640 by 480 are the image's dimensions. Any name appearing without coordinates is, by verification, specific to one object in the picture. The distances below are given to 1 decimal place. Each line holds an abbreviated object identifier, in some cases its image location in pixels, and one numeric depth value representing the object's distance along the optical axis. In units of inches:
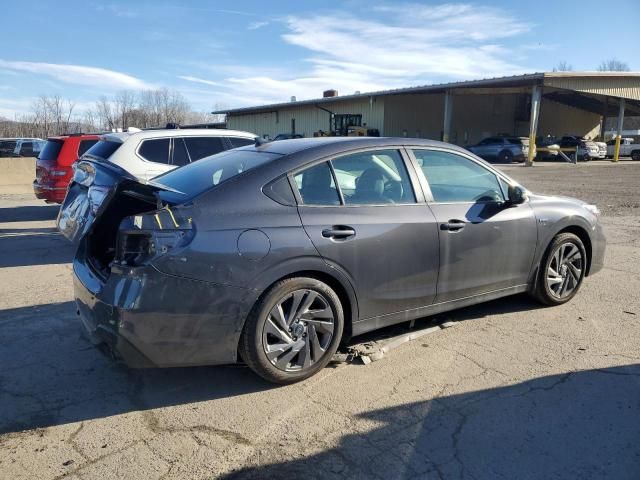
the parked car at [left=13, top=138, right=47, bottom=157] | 1034.1
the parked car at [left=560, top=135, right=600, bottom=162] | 1364.4
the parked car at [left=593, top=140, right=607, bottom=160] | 1382.9
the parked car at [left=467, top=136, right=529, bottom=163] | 1295.9
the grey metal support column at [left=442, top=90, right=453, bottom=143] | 1307.8
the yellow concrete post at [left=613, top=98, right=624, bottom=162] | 1333.7
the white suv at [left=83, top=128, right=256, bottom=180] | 309.6
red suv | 402.3
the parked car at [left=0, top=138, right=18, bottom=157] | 1100.5
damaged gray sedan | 125.0
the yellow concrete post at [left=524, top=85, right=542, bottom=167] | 1152.8
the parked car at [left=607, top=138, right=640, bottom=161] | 1418.6
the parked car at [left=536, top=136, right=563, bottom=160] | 1385.3
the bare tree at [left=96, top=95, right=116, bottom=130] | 2387.2
